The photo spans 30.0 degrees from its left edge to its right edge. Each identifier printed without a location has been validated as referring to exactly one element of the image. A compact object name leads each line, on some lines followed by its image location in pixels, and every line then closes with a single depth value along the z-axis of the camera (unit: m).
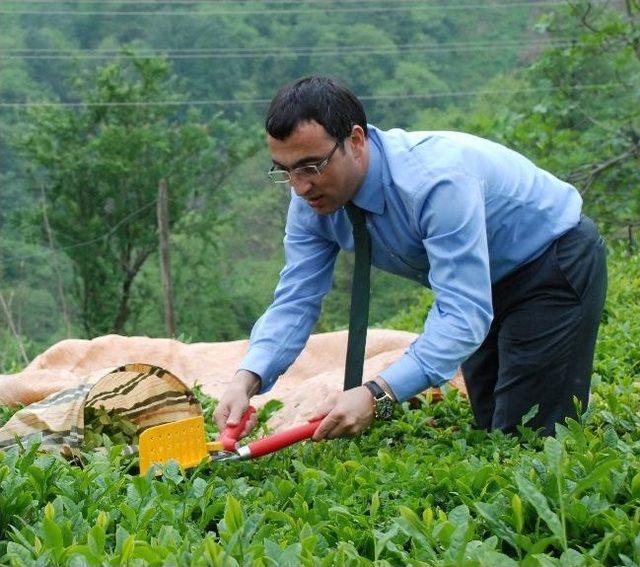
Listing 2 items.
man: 3.62
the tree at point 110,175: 33.50
